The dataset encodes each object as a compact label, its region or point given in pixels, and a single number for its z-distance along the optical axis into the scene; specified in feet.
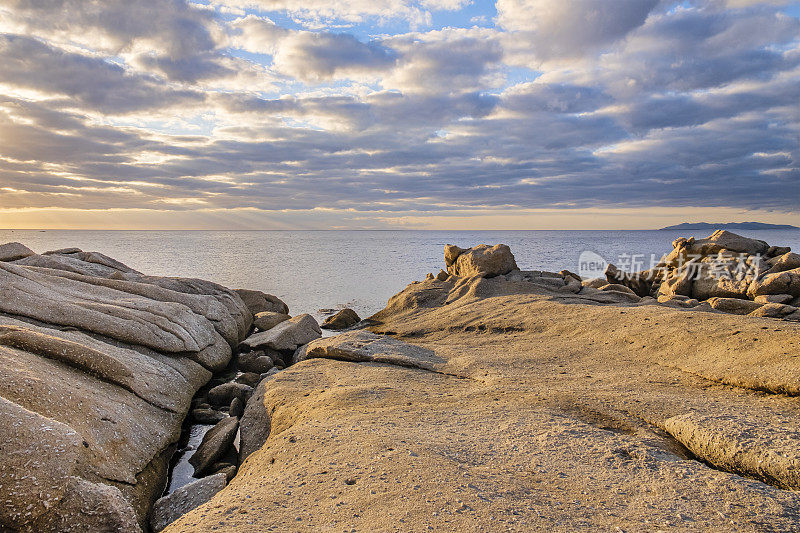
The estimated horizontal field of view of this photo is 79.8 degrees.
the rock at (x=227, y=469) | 18.82
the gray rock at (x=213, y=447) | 21.42
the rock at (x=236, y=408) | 26.96
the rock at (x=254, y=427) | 21.22
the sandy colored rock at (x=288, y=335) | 39.47
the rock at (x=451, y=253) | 59.57
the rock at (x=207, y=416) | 27.50
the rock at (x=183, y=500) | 16.44
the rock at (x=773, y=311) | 36.42
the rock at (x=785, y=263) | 55.26
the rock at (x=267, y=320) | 50.19
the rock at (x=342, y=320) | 54.54
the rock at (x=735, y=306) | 40.37
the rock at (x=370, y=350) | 28.35
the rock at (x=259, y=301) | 57.77
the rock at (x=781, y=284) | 49.73
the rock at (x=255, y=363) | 36.63
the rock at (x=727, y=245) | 61.31
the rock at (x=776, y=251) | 62.82
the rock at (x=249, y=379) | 33.22
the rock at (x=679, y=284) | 59.36
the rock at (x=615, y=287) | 50.89
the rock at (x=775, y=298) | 47.34
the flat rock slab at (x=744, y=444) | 13.19
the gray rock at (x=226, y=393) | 29.73
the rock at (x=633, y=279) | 67.05
